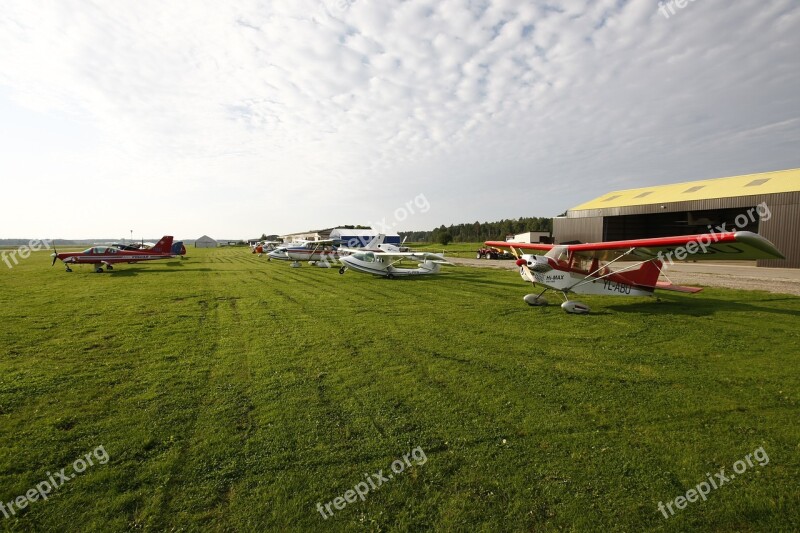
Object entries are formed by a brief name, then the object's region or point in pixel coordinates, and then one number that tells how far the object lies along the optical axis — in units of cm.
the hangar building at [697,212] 2597
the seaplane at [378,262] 2031
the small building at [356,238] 4825
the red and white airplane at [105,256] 2306
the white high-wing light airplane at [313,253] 2946
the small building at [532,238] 4697
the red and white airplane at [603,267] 938
